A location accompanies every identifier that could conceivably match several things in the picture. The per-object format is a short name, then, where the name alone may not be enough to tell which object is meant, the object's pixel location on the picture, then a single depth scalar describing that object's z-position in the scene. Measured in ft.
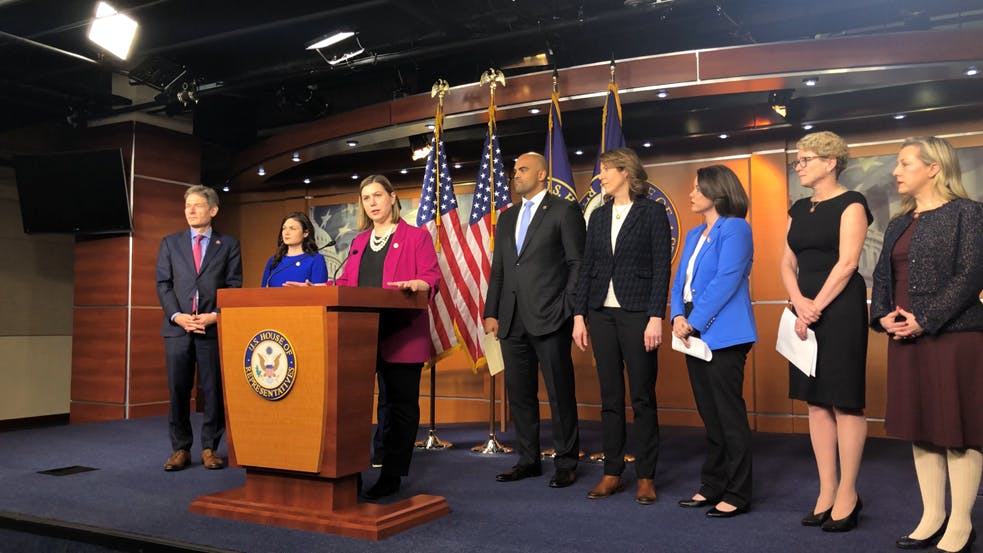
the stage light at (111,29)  18.06
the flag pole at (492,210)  16.96
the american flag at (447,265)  17.43
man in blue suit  14.61
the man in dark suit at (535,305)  12.82
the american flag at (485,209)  17.29
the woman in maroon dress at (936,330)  8.48
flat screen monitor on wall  24.52
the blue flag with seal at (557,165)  16.83
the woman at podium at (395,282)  11.56
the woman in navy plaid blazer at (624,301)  11.43
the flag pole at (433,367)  17.79
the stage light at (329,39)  20.39
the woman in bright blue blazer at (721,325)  10.53
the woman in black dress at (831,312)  9.48
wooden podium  9.67
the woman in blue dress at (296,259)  15.72
